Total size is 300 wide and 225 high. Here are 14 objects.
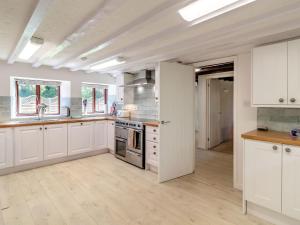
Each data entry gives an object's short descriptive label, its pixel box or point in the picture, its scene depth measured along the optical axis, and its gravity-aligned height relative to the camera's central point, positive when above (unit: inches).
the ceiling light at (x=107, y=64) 130.8 +39.1
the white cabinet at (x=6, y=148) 128.6 -28.1
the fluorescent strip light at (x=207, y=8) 54.5 +33.7
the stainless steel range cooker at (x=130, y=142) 140.7 -27.2
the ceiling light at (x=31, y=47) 91.1 +36.9
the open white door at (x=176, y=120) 117.2 -7.1
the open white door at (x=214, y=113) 203.7 -4.2
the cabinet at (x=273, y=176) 71.6 -29.2
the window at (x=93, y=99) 198.4 +13.6
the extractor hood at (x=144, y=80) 160.1 +28.2
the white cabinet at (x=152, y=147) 130.2 -28.4
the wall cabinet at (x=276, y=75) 78.1 +16.2
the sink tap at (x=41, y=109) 164.1 +1.3
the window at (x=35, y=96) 159.9 +13.6
